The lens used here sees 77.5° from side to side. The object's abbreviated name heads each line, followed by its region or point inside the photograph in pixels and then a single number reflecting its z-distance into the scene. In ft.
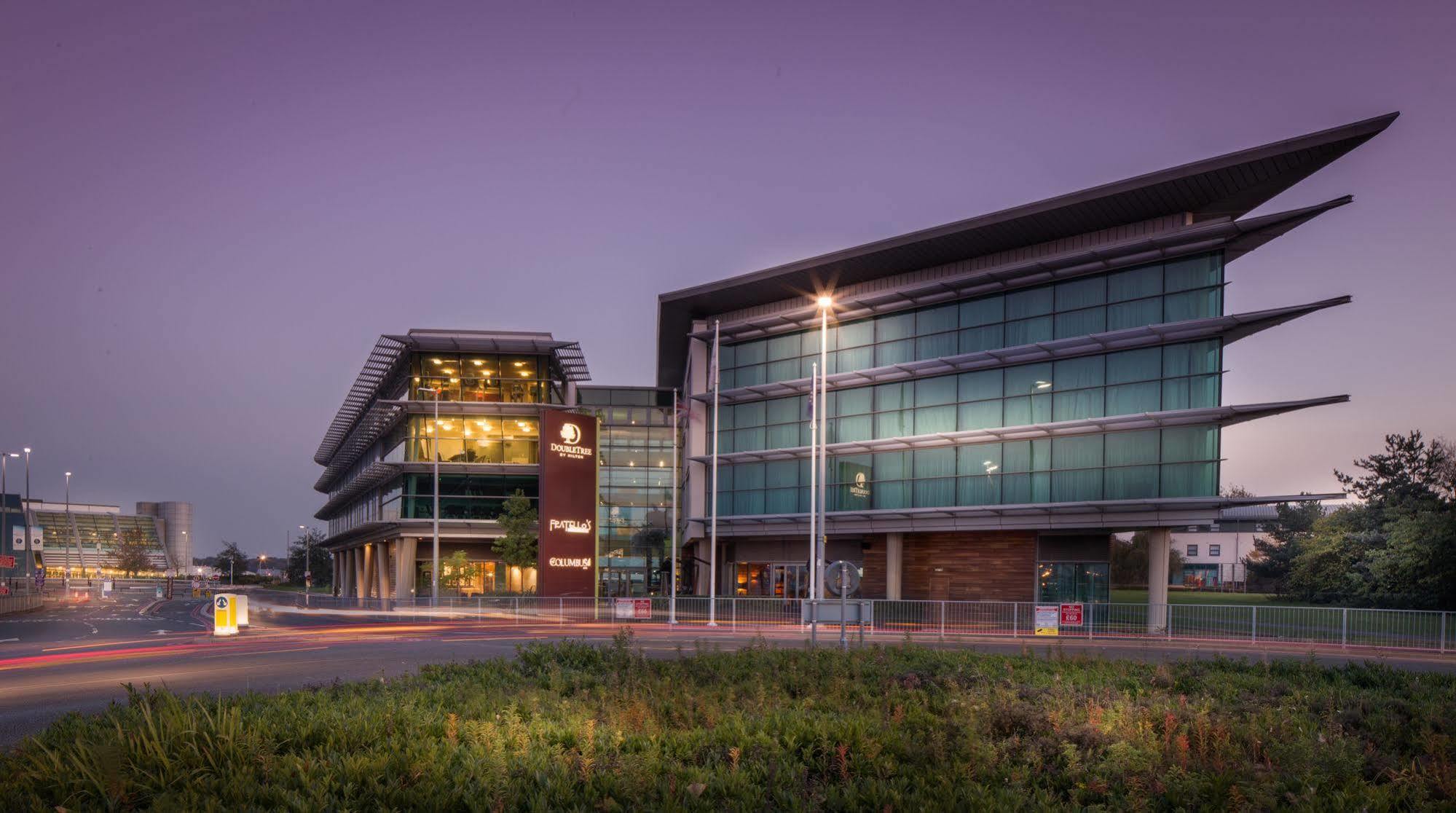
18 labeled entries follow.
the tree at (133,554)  460.55
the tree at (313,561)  468.34
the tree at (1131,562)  216.54
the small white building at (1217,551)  329.31
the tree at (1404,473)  155.43
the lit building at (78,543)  569.23
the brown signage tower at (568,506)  135.23
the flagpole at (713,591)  120.88
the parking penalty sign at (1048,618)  99.76
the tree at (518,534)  185.78
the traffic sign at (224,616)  97.04
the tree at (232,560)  541.34
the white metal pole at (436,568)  153.70
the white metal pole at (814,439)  118.21
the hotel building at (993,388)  118.11
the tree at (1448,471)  148.46
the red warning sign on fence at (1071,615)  100.22
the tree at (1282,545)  245.86
